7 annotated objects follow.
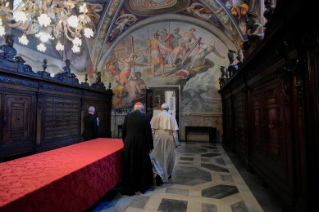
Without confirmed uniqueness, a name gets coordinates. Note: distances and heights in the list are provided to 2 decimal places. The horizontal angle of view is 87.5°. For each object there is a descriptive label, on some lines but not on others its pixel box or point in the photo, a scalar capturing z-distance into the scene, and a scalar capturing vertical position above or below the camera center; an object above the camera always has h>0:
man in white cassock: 4.34 -0.72
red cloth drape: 1.68 -0.76
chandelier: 4.59 +3.10
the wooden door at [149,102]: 11.04 +0.92
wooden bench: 10.64 -0.94
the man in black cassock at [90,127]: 5.54 -0.37
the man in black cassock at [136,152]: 3.58 -0.79
